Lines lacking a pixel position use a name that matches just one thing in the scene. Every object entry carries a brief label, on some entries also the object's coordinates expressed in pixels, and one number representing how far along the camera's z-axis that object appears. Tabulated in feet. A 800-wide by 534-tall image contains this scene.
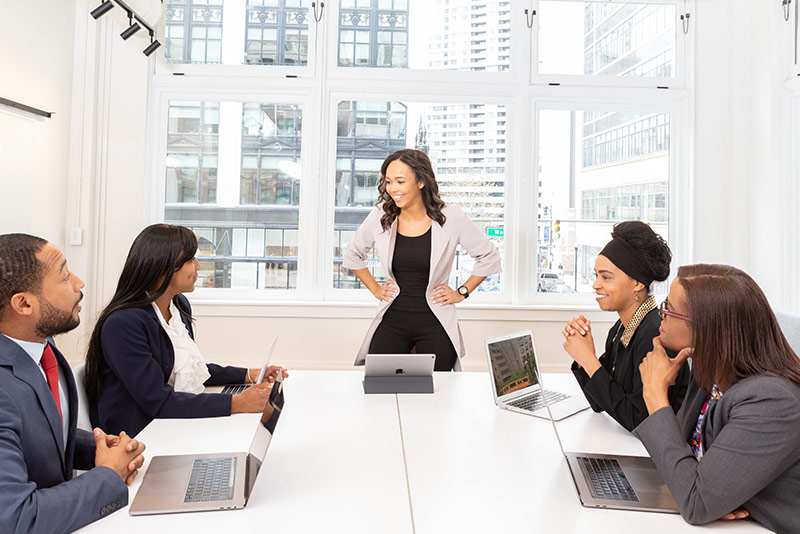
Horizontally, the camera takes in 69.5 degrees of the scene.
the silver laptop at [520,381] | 6.29
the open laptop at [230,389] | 6.96
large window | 12.59
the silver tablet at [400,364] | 6.90
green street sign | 12.91
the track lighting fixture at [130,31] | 10.08
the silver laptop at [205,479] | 3.91
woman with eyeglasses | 3.72
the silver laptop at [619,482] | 4.06
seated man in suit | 3.41
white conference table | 3.77
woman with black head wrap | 5.81
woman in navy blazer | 5.75
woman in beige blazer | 8.85
